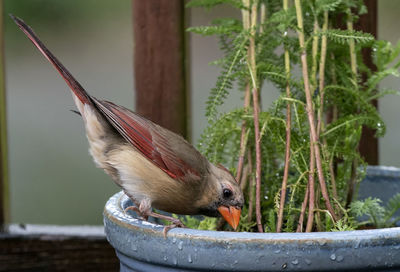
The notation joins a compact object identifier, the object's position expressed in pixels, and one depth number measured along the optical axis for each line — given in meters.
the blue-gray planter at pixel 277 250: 3.07
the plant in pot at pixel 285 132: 3.10
